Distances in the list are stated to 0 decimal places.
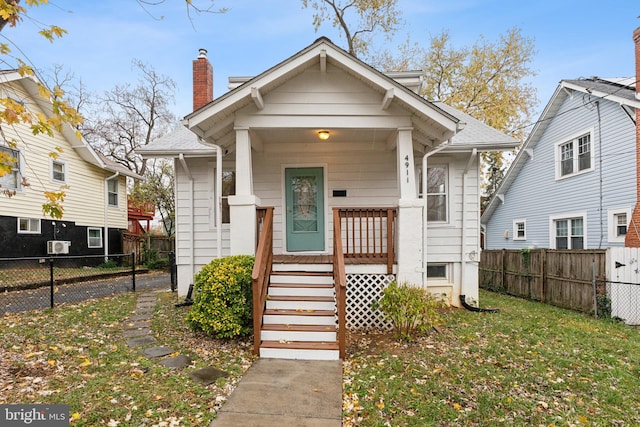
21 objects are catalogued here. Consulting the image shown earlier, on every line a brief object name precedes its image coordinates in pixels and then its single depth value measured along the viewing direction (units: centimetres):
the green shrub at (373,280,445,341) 518
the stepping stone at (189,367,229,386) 382
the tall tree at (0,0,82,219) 268
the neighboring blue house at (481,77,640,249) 989
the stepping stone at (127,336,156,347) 498
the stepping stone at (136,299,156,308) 739
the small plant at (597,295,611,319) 720
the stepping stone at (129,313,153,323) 624
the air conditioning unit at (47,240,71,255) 1218
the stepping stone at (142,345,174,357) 460
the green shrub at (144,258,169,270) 1559
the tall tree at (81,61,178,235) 2250
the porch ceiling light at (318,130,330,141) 643
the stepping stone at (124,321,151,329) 581
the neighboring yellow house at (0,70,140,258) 1128
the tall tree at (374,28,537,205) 1812
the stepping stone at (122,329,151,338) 539
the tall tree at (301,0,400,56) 1653
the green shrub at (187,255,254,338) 491
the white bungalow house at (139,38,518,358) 549
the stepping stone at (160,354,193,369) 423
